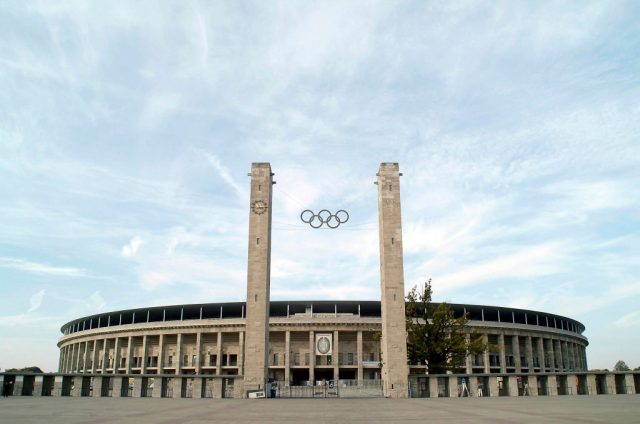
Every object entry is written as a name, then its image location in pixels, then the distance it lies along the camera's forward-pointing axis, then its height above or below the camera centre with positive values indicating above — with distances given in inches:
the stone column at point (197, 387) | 1608.0 -151.1
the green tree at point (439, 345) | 2081.7 -18.7
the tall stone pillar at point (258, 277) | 1721.2 +223.5
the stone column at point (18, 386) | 1553.9 -144.5
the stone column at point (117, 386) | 1620.9 -149.9
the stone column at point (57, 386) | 1598.2 -148.4
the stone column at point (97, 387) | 1599.4 -151.2
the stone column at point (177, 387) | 1599.4 -150.7
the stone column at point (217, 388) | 1663.4 -160.7
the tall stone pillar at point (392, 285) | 1711.4 +197.8
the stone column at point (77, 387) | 1599.4 -151.5
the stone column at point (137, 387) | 1632.6 -154.0
